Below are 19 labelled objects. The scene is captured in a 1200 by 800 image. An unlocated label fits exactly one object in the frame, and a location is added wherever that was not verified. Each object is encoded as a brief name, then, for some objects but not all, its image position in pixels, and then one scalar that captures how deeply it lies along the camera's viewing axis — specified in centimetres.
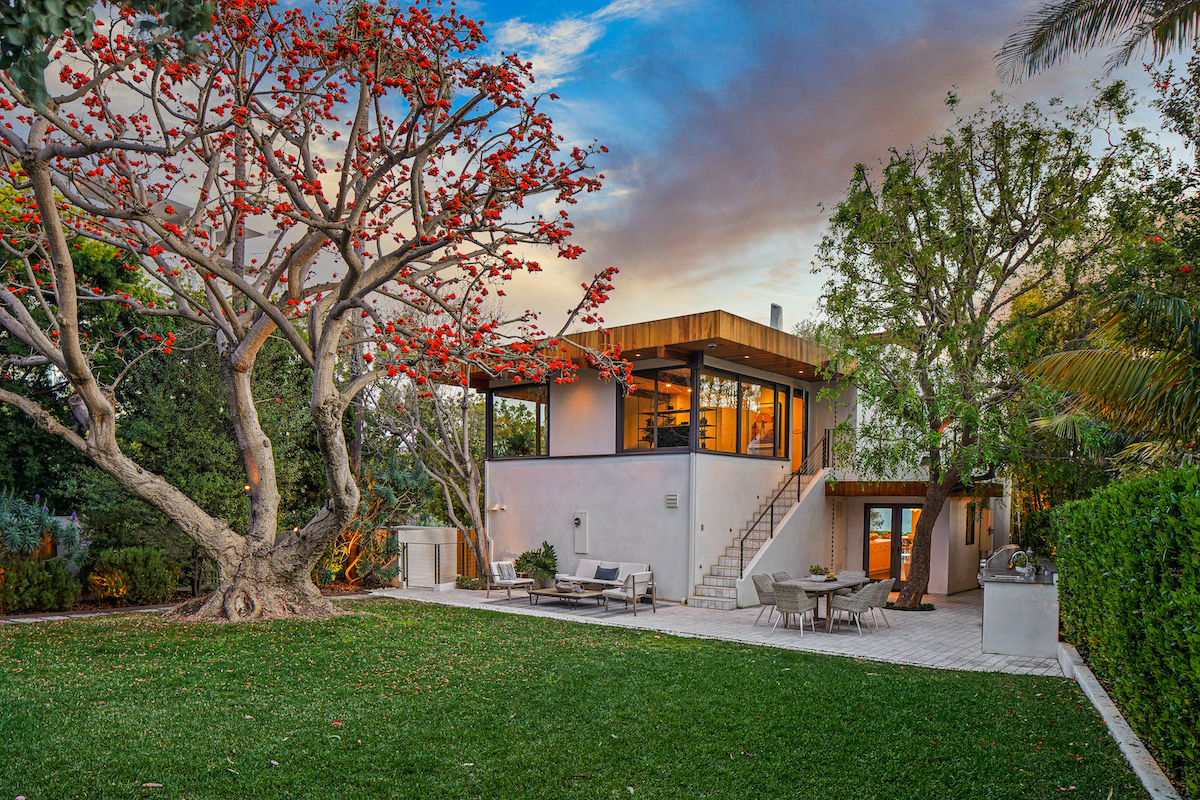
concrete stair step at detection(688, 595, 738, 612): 1370
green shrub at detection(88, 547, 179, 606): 1242
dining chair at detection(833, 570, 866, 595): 1305
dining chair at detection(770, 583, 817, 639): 1092
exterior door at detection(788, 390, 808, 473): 1783
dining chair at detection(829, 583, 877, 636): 1105
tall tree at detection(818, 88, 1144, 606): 1198
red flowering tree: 721
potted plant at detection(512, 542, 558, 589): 1558
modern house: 1449
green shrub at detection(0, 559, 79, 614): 1124
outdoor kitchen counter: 920
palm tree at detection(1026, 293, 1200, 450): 633
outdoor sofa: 1412
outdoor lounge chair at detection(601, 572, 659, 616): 1316
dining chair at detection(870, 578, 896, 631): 1131
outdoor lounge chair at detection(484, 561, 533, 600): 1430
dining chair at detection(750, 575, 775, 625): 1144
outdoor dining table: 1148
